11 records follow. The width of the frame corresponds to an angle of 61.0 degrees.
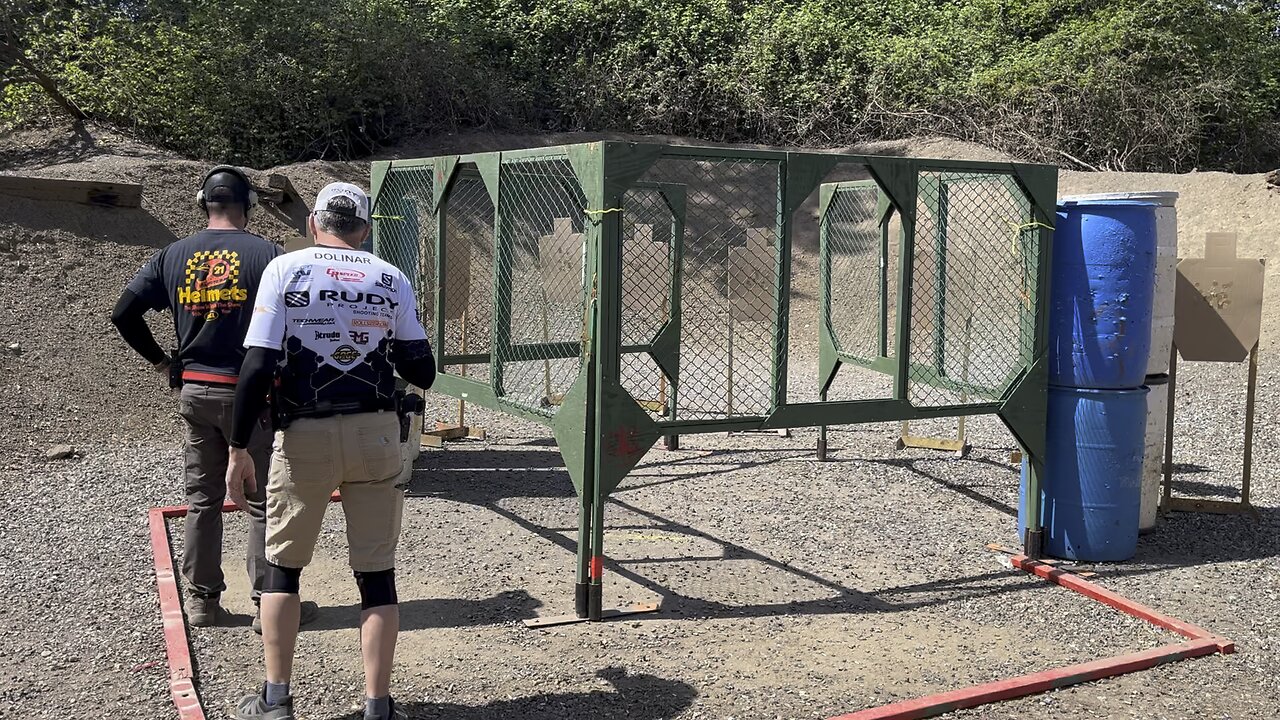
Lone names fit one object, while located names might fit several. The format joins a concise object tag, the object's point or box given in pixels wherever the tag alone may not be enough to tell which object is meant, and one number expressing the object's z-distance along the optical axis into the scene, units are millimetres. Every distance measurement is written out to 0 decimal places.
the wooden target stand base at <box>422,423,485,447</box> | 8578
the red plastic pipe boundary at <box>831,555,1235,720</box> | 3877
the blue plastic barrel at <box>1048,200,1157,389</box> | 5465
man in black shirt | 4352
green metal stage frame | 4695
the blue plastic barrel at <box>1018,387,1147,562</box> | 5574
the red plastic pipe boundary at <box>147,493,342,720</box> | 3772
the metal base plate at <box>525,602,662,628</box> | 4746
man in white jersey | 3389
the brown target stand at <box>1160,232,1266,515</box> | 6289
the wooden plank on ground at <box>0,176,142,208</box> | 11555
